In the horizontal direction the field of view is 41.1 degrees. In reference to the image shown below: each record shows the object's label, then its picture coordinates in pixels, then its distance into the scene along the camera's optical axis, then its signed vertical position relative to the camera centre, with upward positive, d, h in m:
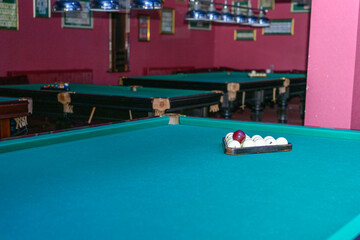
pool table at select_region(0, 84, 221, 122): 4.06 -0.43
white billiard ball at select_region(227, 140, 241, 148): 2.05 -0.38
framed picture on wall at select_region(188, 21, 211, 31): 10.55 +0.64
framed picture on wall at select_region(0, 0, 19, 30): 6.75 +0.48
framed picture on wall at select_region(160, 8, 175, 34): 9.70 +0.65
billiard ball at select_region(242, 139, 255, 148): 2.09 -0.38
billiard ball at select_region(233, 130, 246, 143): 2.11 -0.35
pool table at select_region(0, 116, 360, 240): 1.18 -0.42
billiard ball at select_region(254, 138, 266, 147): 2.11 -0.38
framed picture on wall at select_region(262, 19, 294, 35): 10.49 +0.65
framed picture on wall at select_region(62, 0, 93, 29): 7.74 +0.52
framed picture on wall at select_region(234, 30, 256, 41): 11.05 +0.48
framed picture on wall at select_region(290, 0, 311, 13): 10.12 +1.07
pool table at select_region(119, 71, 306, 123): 5.62 -0.39
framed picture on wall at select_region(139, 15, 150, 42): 9.19 +0.47
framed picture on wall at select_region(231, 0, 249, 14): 10.88 +1.19
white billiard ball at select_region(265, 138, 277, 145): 2.13 -0.37
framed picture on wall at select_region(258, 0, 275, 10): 10.63 +1.16
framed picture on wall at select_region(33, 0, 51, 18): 7.25 +0.62
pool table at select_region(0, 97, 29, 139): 3.66 -0.48
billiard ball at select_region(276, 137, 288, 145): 2.14 -0.37
